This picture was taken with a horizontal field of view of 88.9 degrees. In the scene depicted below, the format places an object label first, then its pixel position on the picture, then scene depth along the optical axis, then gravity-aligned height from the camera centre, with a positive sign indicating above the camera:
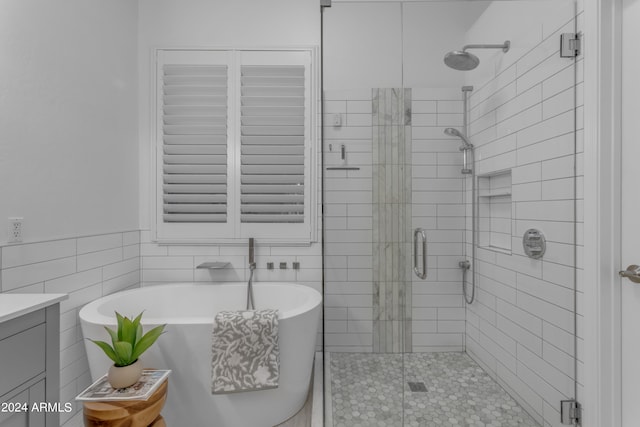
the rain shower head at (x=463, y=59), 1.60 +0.76
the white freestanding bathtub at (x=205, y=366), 1.71 -0.83
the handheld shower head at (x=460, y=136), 1.59 +0.38
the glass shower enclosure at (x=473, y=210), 1.60 +0.01
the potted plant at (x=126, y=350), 1.50 -0.66
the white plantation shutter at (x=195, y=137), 2.62 +0.61
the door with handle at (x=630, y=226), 1.42 -0.06
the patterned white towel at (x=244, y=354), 1.70 -0.74
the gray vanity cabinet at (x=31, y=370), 0.85 -0.44
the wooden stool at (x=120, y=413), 1.38 -0.86
